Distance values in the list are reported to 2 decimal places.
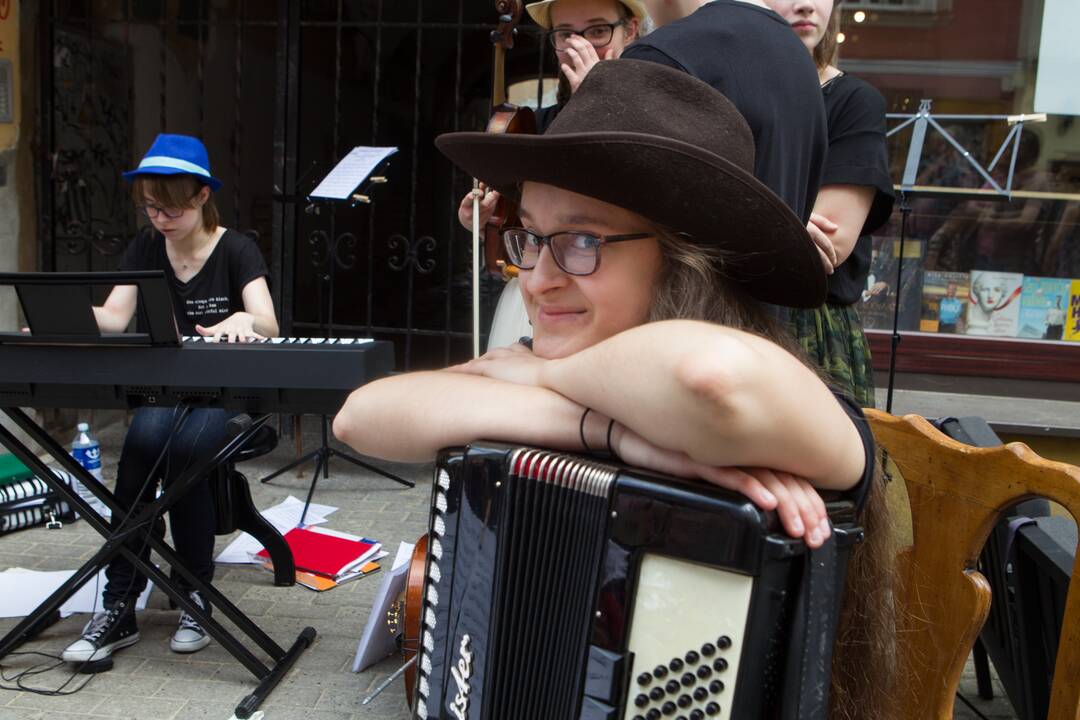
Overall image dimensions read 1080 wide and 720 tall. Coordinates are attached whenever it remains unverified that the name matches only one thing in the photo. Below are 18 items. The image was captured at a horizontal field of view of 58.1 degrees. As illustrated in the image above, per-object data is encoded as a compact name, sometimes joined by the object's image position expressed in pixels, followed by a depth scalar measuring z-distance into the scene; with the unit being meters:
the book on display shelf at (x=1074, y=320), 5.03
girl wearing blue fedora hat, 3.16
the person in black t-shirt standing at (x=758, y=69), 1.61
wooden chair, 1.65
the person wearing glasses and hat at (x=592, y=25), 3.10
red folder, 3.88
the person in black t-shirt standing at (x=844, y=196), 2.14
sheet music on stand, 4.09
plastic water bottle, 4.46
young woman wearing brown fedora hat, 1.04
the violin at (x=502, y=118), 3.36
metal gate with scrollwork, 5.29
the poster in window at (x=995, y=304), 5.09
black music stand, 4.10
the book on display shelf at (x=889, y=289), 5.18
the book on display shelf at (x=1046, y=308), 5.04
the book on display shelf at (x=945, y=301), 5.15
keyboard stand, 2.79
